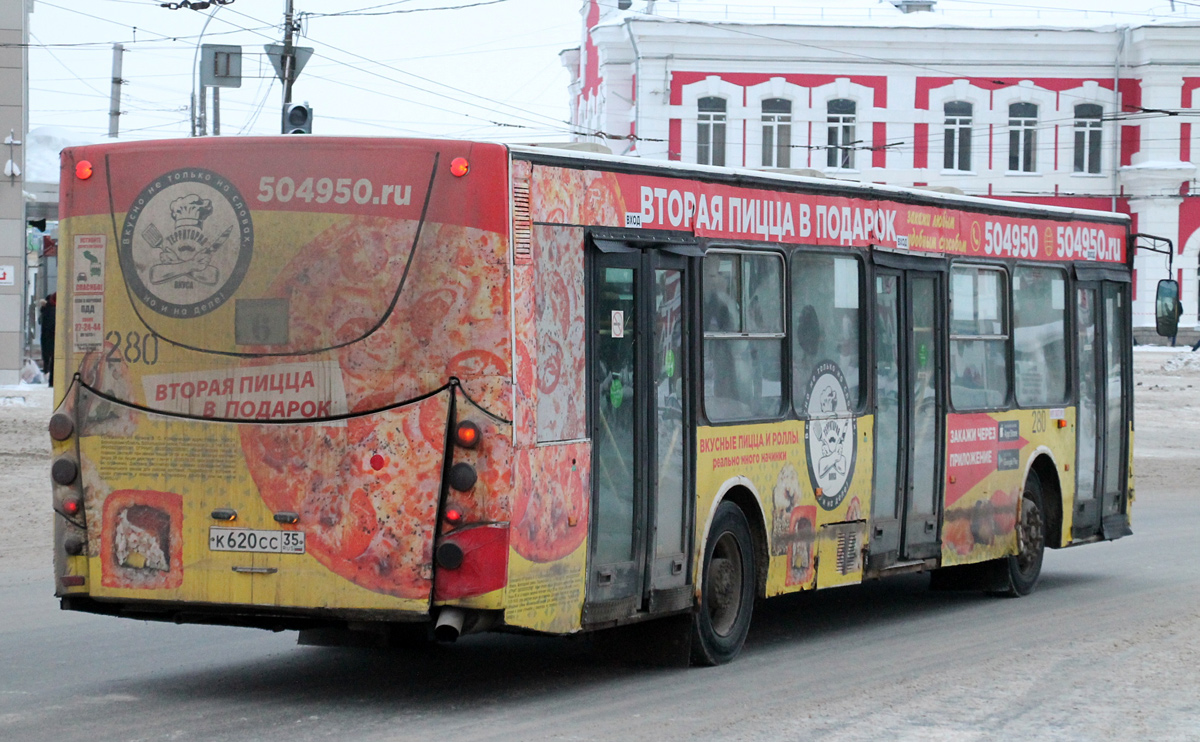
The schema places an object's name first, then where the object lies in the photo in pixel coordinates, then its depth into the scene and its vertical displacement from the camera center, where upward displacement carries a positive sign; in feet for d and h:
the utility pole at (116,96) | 184.14 +26.21
